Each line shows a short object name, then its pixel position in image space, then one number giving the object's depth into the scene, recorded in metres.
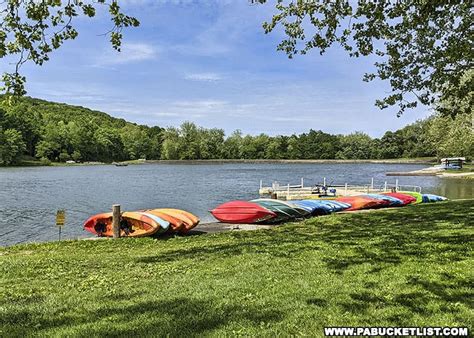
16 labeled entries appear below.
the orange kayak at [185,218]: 18.81
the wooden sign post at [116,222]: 18.03
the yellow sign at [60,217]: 17.38
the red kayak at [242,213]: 22.41
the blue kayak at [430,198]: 32.59
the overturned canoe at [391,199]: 29.30
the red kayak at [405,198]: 30.85
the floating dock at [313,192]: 40.19
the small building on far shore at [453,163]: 89.88
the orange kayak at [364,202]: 27.70
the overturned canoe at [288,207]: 23.70
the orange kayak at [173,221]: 18.48
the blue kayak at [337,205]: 26.79
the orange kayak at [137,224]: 18.03
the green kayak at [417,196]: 31.50
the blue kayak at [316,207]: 25.46
